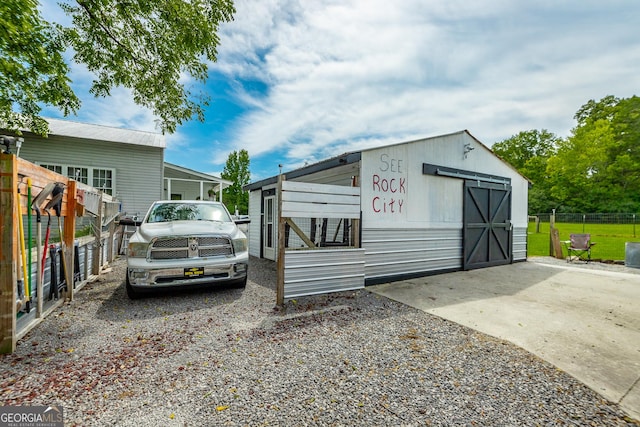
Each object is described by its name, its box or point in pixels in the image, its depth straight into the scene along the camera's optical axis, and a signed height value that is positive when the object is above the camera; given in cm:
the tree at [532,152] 4083 +1048
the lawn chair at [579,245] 931 -100
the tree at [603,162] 3041 +637
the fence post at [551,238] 1060 -89
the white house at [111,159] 983 +190
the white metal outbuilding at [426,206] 575 +21
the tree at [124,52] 598 +406
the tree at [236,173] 2525 +354
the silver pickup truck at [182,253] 431 -71
